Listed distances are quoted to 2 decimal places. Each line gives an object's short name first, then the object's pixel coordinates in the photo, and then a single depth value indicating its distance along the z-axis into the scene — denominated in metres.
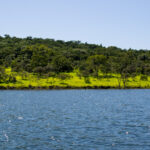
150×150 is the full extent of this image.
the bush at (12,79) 186.09
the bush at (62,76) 197.00
